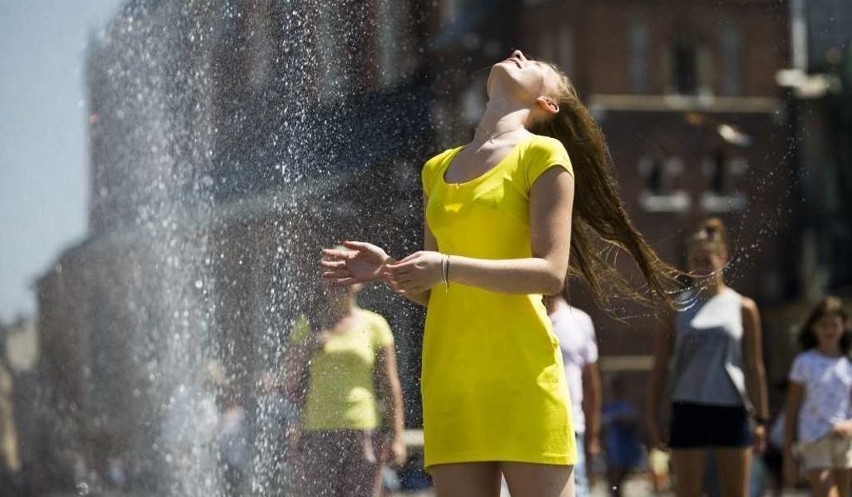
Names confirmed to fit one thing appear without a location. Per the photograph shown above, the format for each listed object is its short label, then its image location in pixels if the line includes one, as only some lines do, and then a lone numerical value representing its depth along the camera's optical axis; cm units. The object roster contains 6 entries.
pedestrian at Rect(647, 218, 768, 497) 1309
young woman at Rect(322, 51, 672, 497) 679
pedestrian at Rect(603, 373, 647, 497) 2868
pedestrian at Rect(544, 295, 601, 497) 1310
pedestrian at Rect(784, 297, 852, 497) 1546
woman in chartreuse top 991
